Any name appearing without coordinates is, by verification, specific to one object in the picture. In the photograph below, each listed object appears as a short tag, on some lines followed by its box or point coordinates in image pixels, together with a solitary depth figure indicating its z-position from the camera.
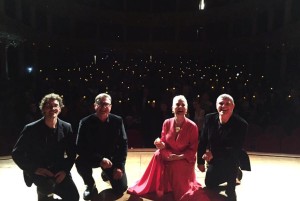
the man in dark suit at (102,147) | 3.02
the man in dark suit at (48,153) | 2.61
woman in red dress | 2.96
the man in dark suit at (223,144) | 2.93
